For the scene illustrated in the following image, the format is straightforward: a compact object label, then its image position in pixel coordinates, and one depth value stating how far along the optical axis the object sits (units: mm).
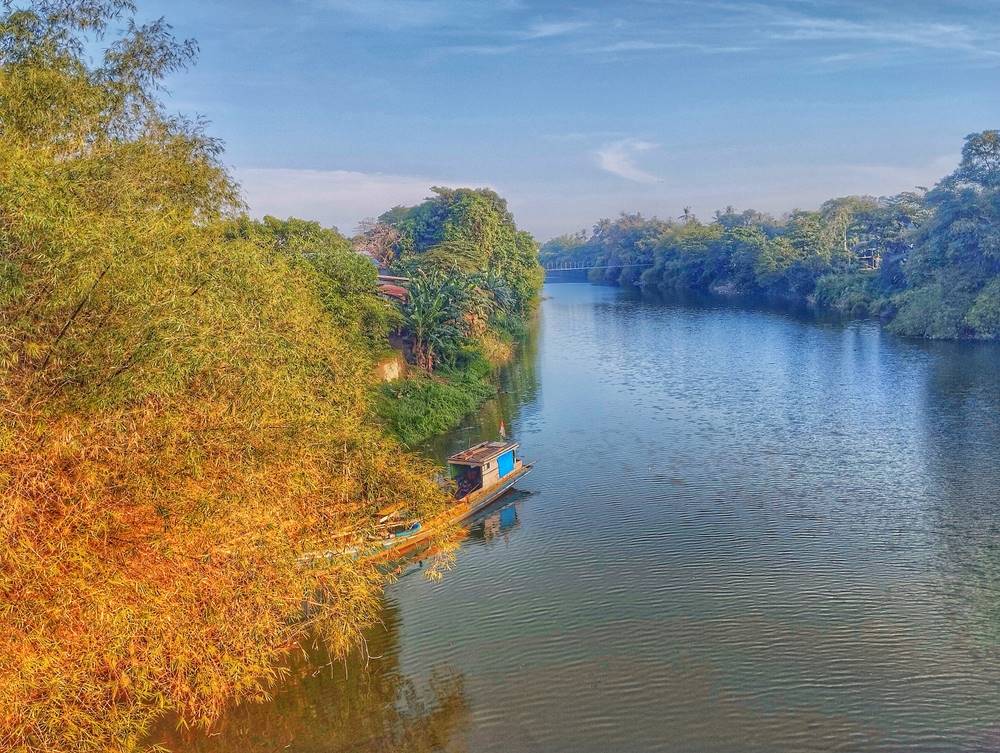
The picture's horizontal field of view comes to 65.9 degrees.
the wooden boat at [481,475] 21764
